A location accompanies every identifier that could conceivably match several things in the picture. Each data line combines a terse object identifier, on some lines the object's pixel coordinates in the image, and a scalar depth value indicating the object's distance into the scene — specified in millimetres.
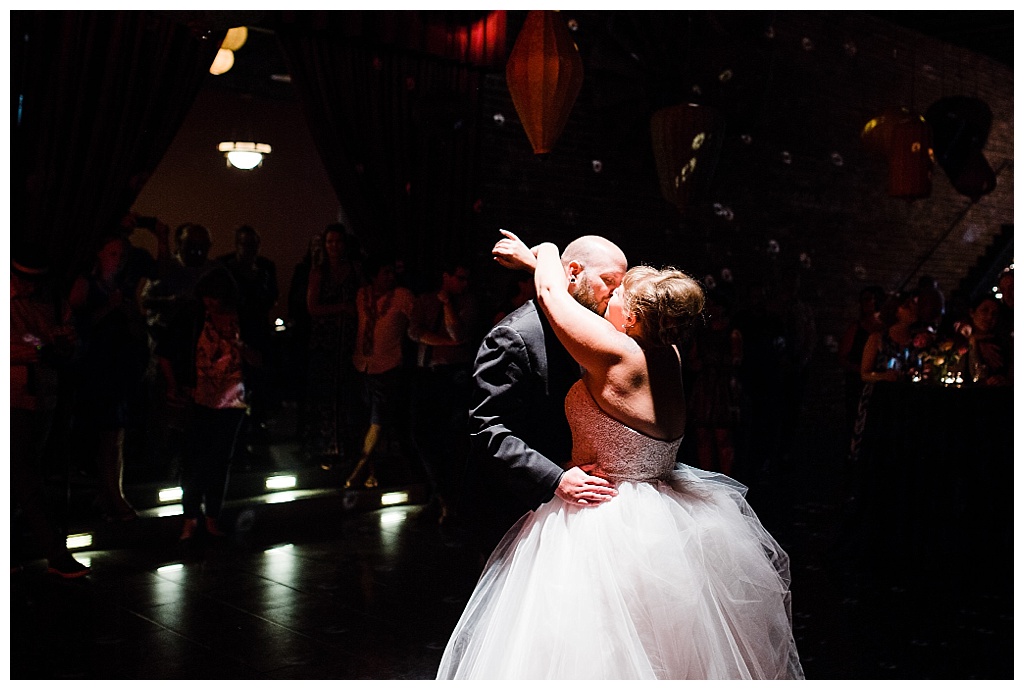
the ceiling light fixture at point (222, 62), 6289
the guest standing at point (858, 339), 6555
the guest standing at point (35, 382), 4160
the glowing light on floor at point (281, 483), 5816
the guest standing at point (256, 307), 6059
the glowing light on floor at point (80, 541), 4816
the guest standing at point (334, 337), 6098
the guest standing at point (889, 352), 5176
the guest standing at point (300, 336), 6547
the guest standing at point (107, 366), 4812
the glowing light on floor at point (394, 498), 6008
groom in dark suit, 2430
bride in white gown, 2295
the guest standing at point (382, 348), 5879
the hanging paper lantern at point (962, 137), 6730
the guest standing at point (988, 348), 4555
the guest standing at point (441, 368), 5660
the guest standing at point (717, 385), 6199
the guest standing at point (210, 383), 4809
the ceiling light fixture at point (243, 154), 8898
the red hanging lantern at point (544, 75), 3793
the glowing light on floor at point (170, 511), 5250
